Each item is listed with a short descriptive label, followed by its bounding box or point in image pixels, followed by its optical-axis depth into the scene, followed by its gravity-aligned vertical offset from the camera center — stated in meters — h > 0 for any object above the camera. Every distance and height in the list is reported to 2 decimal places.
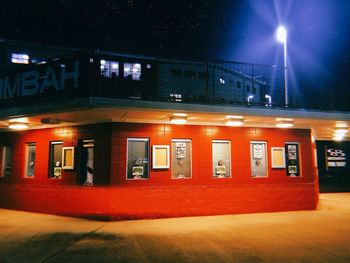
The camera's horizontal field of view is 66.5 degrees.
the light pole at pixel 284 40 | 11.09 +5.14
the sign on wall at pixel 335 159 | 16.19 +0.00
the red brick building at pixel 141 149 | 8.07 +0.42
